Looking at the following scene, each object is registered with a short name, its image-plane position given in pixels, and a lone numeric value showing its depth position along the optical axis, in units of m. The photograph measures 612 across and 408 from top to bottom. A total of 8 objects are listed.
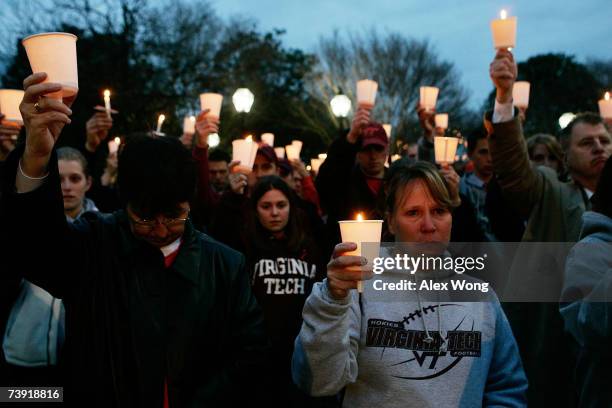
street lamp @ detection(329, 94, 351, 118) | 7.98
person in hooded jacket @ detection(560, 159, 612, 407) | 2.66
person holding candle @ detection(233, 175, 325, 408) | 4.30
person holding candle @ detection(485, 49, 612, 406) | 3.97
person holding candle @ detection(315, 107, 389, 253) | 4.96
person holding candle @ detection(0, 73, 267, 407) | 2.31
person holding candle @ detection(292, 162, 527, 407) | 2.22
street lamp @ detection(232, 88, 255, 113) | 7.26
